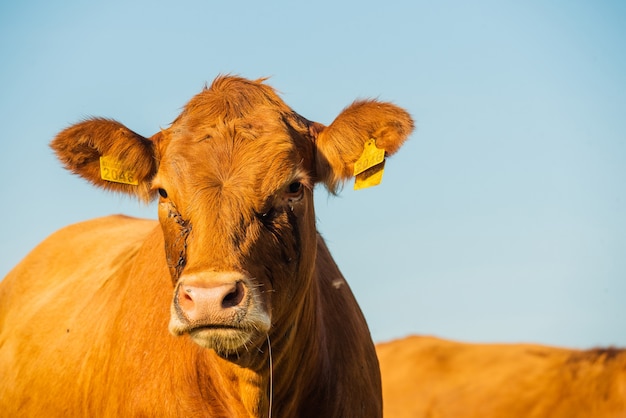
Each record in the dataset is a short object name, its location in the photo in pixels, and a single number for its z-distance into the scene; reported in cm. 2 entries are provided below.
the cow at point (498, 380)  2716
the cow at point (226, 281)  1084
